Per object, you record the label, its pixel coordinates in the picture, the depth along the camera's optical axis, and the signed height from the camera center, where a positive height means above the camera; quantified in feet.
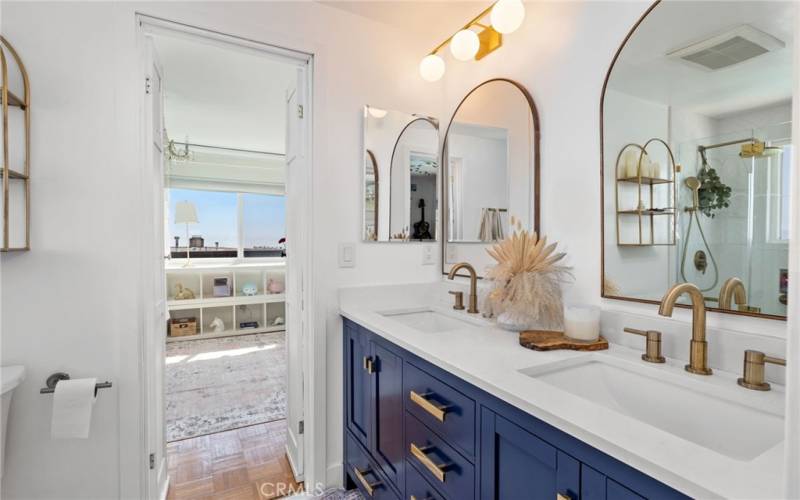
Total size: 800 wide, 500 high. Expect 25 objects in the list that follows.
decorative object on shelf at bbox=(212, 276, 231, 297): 16.08 -1.83
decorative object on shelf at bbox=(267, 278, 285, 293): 17.07 -1.89
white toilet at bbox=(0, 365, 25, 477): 4.10 -1.50
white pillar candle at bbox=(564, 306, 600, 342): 4.11 -0.84
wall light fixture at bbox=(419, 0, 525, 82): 4.84 +2.98
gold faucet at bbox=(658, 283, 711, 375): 3.22 -0.78
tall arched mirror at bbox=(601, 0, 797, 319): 3.10 +0.85
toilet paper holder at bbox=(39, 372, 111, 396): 4.61 -1.65
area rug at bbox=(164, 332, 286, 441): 8.71 -3.94
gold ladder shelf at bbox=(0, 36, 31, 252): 4.05 +1.12
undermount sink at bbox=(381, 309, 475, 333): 6.23 -1.25
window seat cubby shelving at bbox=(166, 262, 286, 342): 15.51 -2.24
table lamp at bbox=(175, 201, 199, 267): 15.15 +1.21
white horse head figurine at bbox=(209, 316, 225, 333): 15.87 -3.38
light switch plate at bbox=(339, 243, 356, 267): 6.30 -0.17
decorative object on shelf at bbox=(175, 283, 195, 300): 15.29 -1.99
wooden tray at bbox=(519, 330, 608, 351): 3.97 -1.02
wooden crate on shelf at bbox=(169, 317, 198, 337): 15.22 -3.34
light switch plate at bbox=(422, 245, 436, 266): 7.06 -0.19
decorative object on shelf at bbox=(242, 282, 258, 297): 16.55 -1.97
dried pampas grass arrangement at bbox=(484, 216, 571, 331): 4.47 -0.47
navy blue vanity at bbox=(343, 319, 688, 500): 2.40 -1.70
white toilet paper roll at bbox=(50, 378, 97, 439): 4.41 -1.93
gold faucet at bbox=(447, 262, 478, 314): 5.80 -0.61
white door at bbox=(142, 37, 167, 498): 5.10 -0.51
